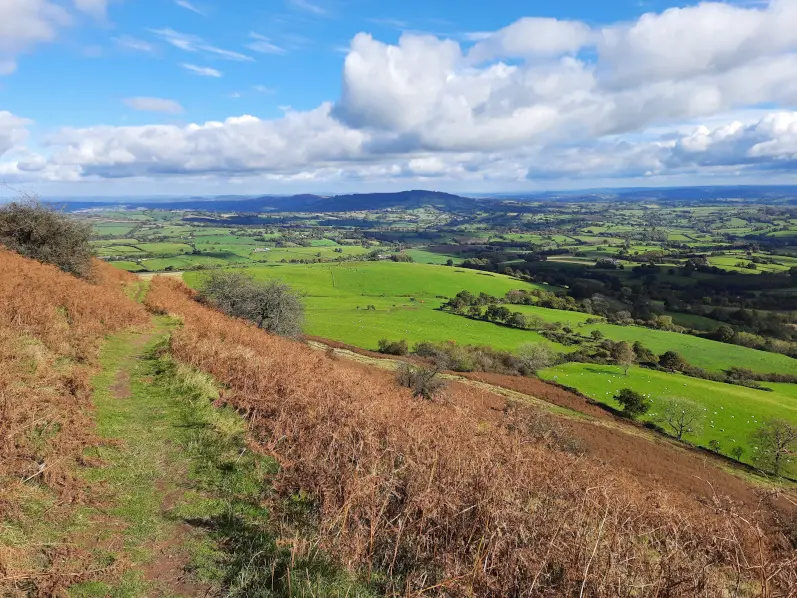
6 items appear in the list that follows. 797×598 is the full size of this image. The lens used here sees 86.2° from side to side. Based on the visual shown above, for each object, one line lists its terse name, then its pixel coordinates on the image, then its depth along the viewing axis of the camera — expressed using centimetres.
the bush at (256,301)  3375
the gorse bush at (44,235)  2436
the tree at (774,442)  3886
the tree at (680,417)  4594
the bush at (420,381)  2959
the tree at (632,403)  5033
